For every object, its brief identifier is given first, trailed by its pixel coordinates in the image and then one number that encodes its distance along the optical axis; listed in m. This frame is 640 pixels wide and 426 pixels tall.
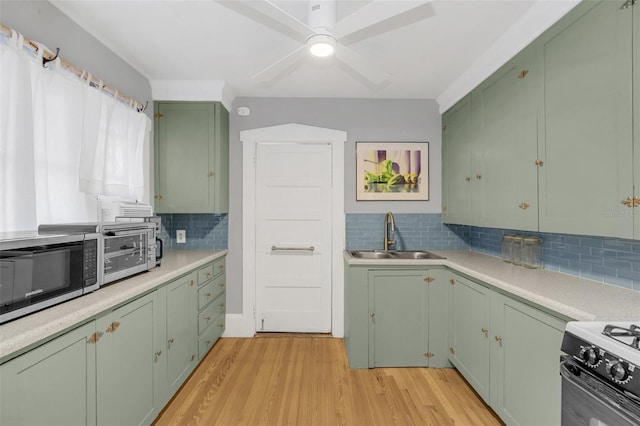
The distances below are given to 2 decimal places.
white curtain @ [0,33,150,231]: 1.36
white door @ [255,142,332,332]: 3.06
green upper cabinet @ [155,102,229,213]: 2.78
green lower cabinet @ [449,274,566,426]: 1.37
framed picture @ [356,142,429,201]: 3.08
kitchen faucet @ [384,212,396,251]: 2.96
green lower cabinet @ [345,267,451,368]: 2.44
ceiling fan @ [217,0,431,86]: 1.29
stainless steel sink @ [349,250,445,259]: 2.86
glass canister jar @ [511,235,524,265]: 2.14
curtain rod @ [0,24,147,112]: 1.35
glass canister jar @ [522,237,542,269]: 2.05
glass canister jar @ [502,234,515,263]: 2.27
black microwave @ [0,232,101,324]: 1.03
